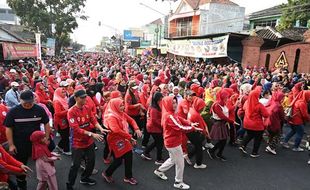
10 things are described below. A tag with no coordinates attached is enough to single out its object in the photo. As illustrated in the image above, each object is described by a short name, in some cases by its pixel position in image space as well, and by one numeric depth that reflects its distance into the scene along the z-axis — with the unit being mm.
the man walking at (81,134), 4148
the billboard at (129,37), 62384
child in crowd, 3549
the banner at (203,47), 16500
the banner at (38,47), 14641
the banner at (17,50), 15617
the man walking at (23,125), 3801
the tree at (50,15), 33219
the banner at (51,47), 27344
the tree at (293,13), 17094
